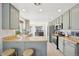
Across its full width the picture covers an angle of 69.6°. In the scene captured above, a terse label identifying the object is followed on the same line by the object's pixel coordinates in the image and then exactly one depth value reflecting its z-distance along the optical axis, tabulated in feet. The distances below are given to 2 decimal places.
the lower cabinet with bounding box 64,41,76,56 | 5.47
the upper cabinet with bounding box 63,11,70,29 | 7.60
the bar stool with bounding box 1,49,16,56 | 4.46
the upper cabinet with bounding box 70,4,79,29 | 6.16
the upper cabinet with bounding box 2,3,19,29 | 5.61
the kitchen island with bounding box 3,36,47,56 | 5.54
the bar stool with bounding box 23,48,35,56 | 4.43
